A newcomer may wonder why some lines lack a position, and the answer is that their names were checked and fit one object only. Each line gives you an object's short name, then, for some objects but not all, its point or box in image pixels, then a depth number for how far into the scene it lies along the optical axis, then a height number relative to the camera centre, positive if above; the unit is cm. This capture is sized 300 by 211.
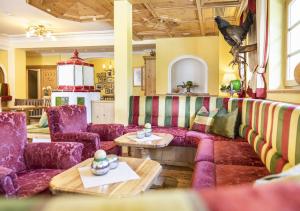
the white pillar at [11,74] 812 +64
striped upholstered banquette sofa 173 -45
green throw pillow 339 -40
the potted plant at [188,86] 785 +25
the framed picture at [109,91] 1123 +14
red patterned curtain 323 +60
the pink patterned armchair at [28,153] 201 -48
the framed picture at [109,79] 1109 +62
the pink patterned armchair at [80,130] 279 -43
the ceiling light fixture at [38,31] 625 +154
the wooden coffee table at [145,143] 265 -50
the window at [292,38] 279 +63
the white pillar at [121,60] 439 +58
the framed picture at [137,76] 982 +68
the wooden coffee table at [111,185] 147 -55
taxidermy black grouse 427 +106
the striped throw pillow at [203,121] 372 -38
